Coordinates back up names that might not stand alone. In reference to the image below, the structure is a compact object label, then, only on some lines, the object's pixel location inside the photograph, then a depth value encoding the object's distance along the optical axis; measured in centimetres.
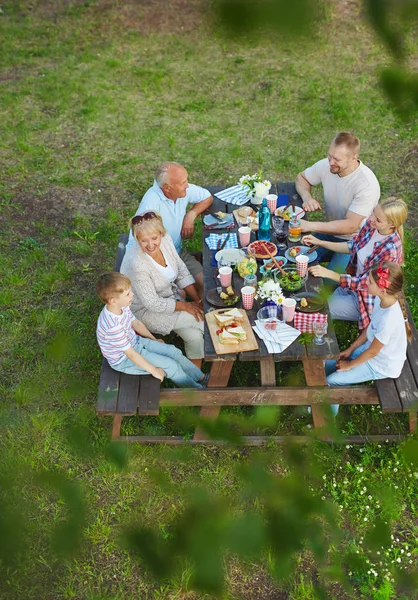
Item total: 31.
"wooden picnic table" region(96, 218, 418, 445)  379
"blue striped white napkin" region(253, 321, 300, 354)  375
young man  471
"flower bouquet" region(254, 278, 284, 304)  394
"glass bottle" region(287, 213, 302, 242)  461
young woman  411
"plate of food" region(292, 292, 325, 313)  397
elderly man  473
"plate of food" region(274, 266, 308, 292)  414
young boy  375
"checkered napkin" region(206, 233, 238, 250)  468
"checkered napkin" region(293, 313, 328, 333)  391
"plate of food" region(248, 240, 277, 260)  445
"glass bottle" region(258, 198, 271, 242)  470
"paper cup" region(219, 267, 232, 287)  416
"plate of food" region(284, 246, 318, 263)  444
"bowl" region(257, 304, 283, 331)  388
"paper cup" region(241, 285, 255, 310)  398
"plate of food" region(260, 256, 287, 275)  432
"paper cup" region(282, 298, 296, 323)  389
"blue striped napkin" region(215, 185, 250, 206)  519
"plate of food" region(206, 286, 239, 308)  409
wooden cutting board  376
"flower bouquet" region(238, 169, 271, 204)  503
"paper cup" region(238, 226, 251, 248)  459
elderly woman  425
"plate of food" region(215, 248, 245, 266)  444
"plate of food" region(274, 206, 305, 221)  487
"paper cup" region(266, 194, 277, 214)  498
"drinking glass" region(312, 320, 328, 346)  384
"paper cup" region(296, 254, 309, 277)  419
